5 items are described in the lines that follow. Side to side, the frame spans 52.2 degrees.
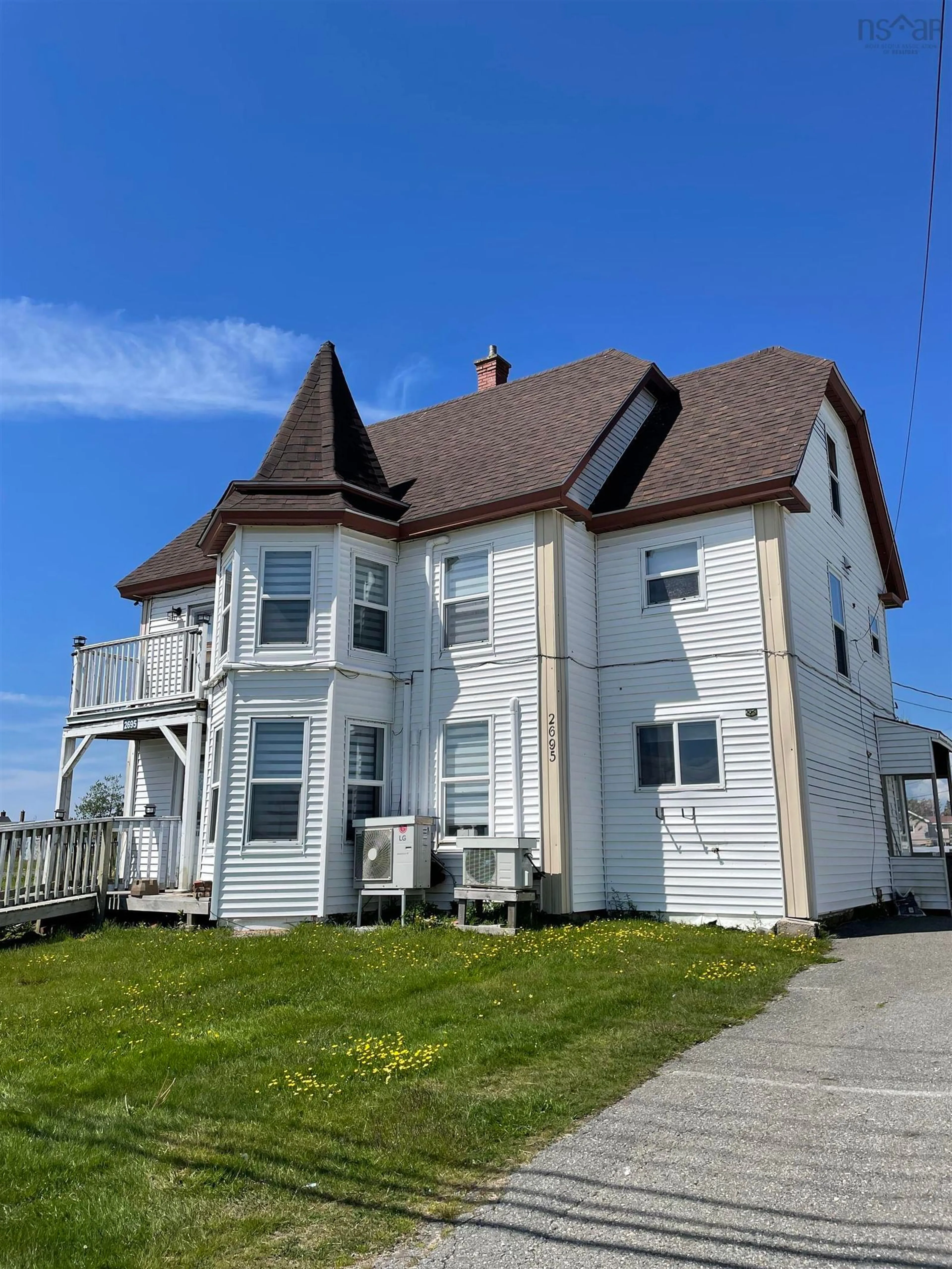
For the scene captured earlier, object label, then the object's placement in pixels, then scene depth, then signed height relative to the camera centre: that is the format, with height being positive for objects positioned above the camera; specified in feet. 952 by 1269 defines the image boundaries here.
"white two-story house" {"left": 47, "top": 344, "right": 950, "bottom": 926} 44.24 +8.82
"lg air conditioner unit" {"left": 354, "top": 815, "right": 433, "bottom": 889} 43.83 -0.11
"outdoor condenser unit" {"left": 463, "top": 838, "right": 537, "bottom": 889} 41.14 -0.51
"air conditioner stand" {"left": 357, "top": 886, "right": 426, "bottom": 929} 43.78 -1.87
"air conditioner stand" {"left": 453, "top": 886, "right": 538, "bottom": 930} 40.50 -1.89
